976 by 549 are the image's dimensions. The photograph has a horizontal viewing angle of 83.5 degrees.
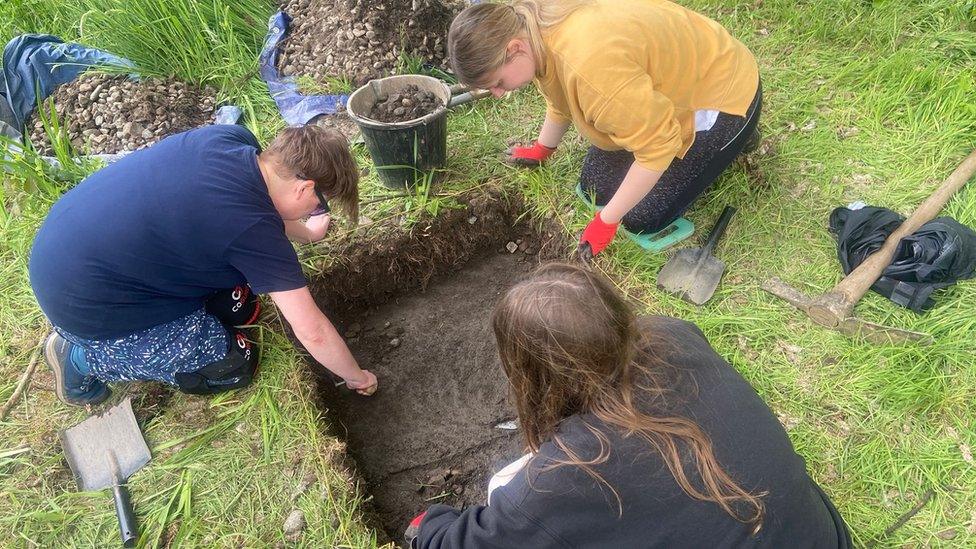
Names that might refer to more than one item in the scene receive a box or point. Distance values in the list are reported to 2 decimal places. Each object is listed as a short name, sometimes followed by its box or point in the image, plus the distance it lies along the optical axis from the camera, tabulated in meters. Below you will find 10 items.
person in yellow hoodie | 1.78
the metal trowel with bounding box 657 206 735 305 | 2.31
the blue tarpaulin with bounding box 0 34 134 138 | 3.29
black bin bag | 2.13
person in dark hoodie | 1.09
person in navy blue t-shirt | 1.64
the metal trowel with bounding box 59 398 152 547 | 1.94
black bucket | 2.46
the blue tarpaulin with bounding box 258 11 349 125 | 3.12
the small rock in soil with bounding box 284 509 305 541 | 1.81
